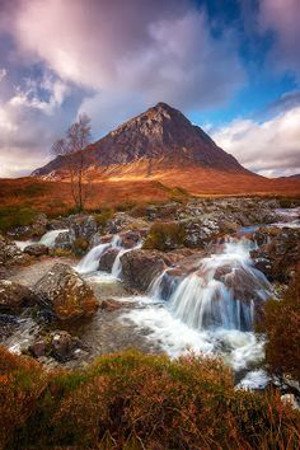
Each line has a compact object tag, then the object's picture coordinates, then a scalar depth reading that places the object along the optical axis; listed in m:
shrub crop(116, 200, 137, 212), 41.75
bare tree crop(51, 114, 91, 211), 36.72
